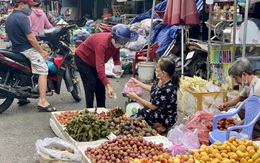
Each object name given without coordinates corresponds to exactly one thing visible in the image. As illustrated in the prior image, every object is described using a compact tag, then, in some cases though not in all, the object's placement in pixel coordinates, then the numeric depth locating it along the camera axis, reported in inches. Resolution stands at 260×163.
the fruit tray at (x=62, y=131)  191.8
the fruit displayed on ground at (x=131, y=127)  202.7
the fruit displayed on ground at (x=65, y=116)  229.4
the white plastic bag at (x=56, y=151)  170.2
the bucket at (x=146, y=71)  371.2
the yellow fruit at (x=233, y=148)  146.9
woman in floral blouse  212.2
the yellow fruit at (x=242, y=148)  145.8
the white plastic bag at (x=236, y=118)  208.8
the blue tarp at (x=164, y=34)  378.4
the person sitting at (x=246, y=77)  185.4
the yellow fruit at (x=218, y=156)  142.0
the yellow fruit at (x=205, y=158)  142.6
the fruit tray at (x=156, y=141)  187.0
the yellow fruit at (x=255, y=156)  140.2
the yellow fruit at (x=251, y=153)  142.8
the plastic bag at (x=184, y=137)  194.9
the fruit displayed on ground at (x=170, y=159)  139.3
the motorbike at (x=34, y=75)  266.5
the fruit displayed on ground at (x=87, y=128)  197.9
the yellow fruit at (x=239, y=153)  142.2
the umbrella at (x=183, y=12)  329.1
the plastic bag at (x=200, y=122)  211.7
